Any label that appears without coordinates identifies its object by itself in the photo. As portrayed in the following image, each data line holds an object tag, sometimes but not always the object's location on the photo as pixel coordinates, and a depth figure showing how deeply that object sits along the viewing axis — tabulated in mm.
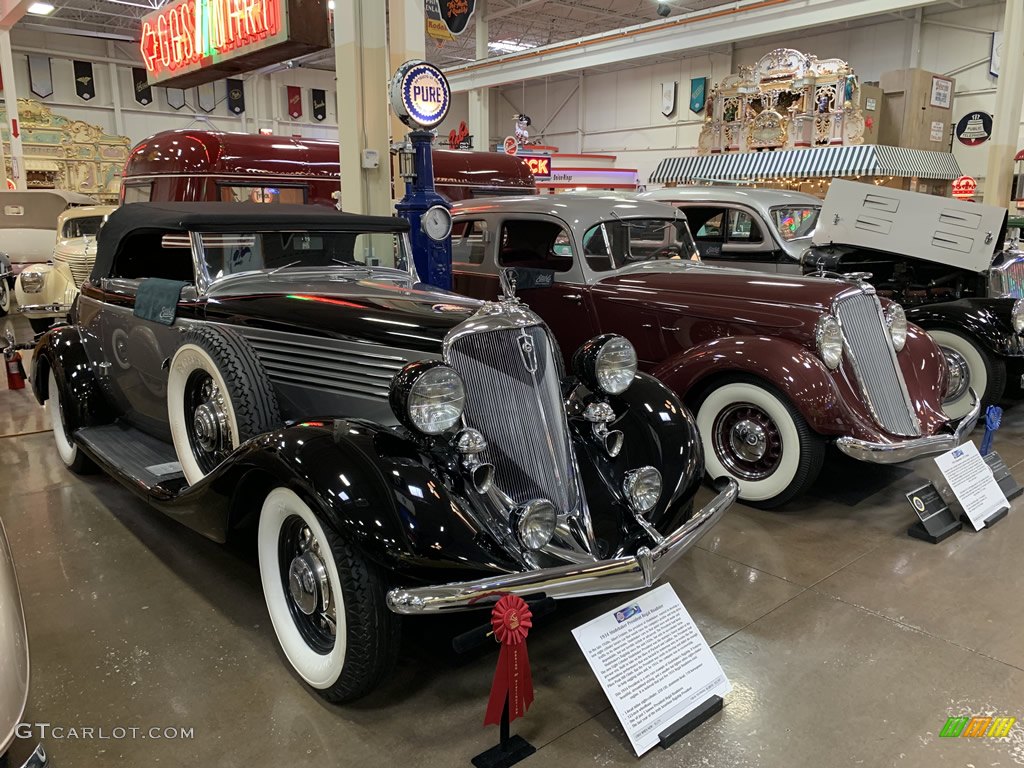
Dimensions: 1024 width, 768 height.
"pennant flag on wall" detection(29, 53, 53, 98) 20812
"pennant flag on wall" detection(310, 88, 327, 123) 25438
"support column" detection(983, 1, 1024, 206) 10797
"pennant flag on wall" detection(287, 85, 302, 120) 24859
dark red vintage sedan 3811
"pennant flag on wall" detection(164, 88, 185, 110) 23328
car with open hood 5418
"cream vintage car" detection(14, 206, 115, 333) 8516
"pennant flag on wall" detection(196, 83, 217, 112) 23673
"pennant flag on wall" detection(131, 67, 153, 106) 22641
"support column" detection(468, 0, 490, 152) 16922
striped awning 13234
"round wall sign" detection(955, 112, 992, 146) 15750
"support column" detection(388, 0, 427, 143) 7688
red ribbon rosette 1984
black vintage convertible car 2182
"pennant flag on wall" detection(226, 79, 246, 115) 23797
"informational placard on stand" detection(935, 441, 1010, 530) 3717
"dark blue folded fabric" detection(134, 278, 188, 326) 3559
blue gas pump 5656
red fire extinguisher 6327
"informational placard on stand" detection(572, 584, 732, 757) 2156
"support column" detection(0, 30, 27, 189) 13312
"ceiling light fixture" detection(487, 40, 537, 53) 22969
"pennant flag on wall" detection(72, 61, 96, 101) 21562
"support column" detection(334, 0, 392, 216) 6895
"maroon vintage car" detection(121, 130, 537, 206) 7777
